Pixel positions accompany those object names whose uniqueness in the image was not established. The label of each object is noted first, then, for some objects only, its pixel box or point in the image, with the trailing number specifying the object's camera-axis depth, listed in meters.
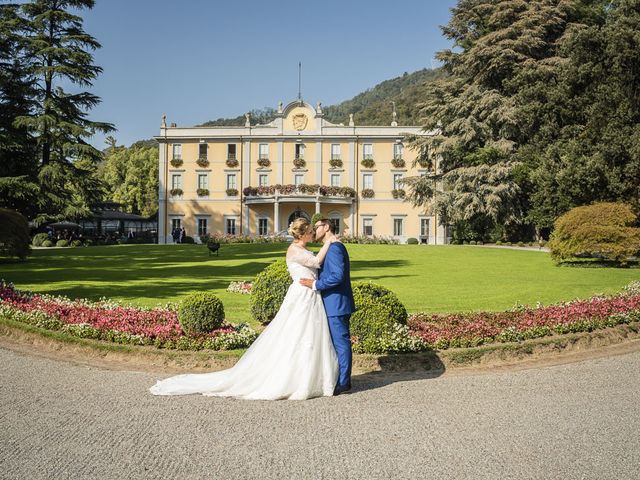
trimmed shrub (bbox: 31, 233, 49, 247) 32.68
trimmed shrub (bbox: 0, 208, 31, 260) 18.58
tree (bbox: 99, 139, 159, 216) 60.12
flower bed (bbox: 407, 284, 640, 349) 7.20
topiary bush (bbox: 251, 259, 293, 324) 7.89
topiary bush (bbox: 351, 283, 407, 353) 6.81
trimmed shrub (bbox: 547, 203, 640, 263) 18.42
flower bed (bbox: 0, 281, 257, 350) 6.87
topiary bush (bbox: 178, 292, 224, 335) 7.04
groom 5.23
